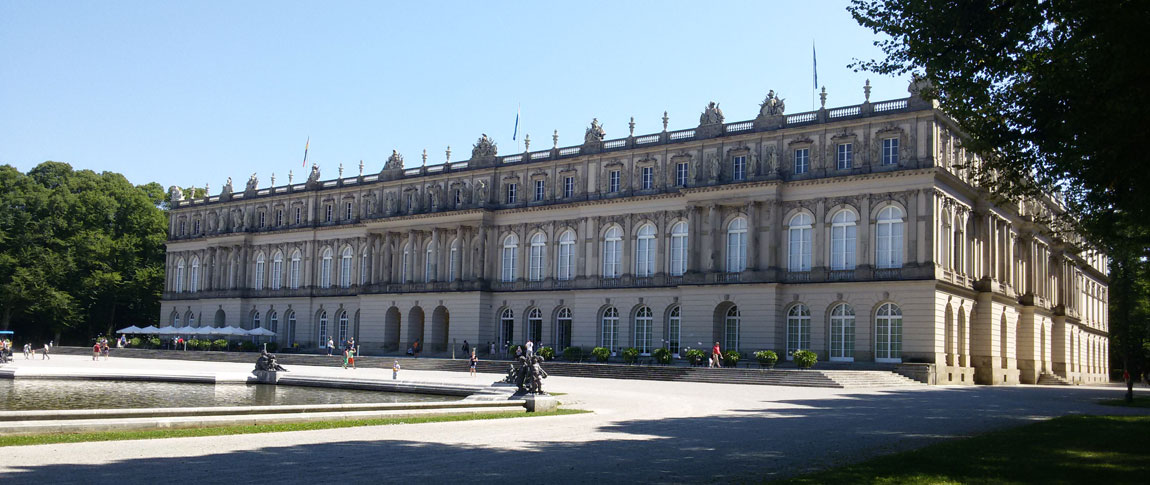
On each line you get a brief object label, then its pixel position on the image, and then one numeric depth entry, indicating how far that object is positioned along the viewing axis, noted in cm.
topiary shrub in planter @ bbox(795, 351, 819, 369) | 4578
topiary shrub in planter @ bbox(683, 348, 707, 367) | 4888
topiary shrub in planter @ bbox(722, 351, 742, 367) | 4850
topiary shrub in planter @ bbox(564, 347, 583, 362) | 5516
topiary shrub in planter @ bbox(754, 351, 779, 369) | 4703
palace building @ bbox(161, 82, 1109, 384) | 4791
